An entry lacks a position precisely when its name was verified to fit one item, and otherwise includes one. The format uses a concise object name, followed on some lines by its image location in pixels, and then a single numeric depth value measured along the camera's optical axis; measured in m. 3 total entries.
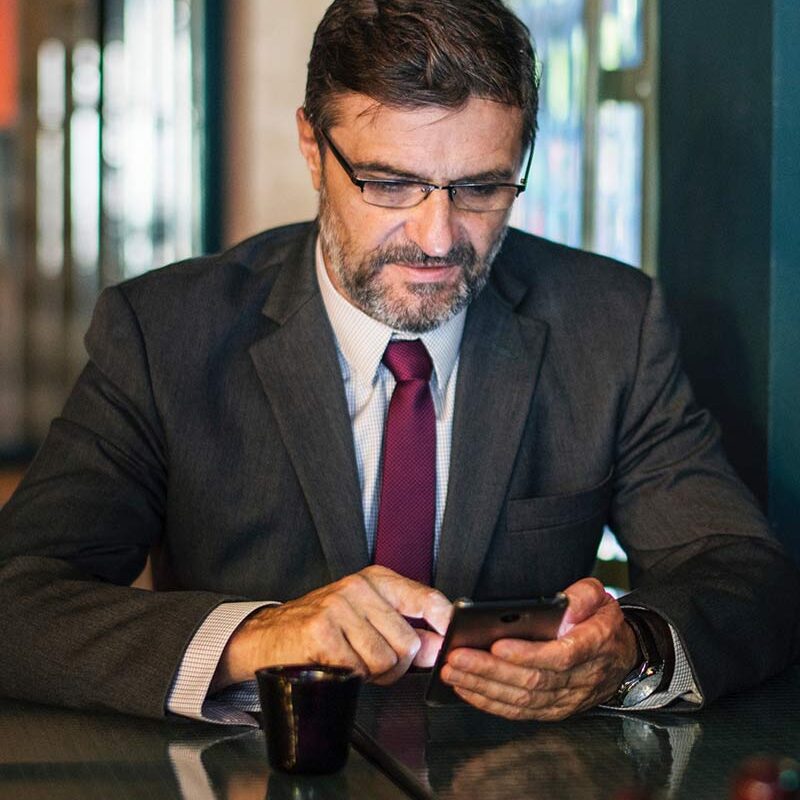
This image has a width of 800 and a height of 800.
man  1.51
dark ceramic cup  1.18
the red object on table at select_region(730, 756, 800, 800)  0.99
